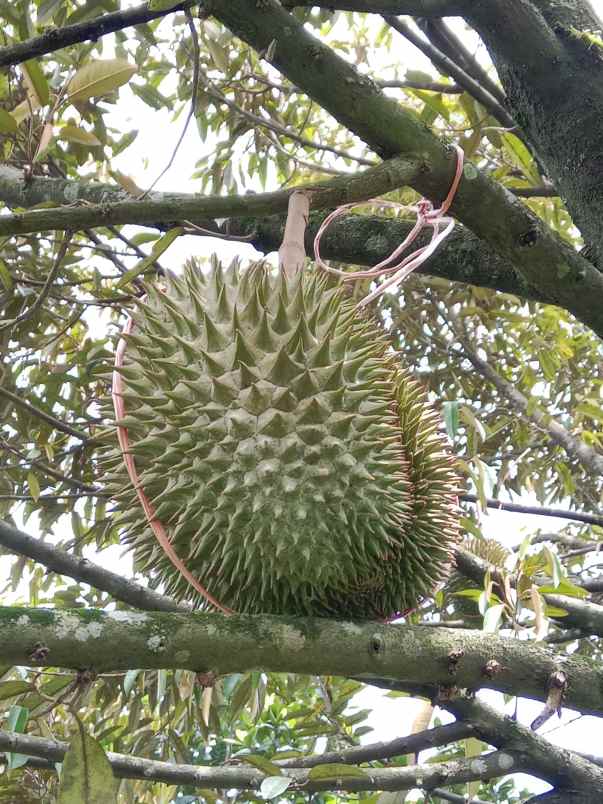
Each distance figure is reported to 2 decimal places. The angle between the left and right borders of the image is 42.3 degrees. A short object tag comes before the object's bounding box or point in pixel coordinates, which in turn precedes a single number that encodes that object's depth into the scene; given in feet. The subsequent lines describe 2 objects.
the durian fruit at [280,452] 3.26
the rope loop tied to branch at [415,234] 3.76
